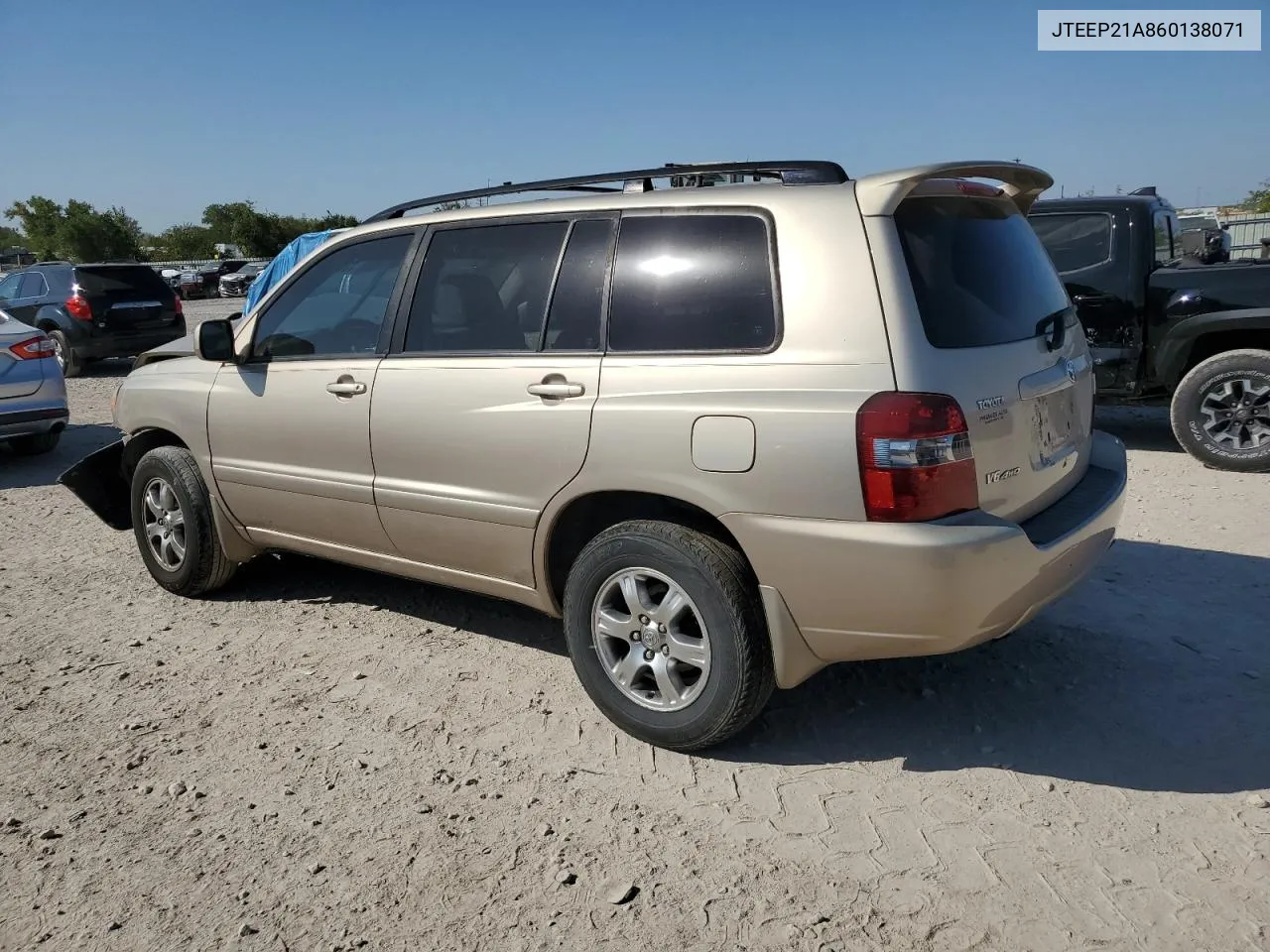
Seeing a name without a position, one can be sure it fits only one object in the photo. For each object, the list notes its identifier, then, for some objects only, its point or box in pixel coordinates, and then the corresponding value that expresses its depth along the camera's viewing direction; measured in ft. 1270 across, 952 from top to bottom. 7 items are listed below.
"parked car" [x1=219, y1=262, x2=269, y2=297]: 124.98
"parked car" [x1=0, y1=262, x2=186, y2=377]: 48.11
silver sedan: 27.91
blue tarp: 43.70
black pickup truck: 22.80
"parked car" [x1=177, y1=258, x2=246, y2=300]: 126.21
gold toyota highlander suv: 9.60
